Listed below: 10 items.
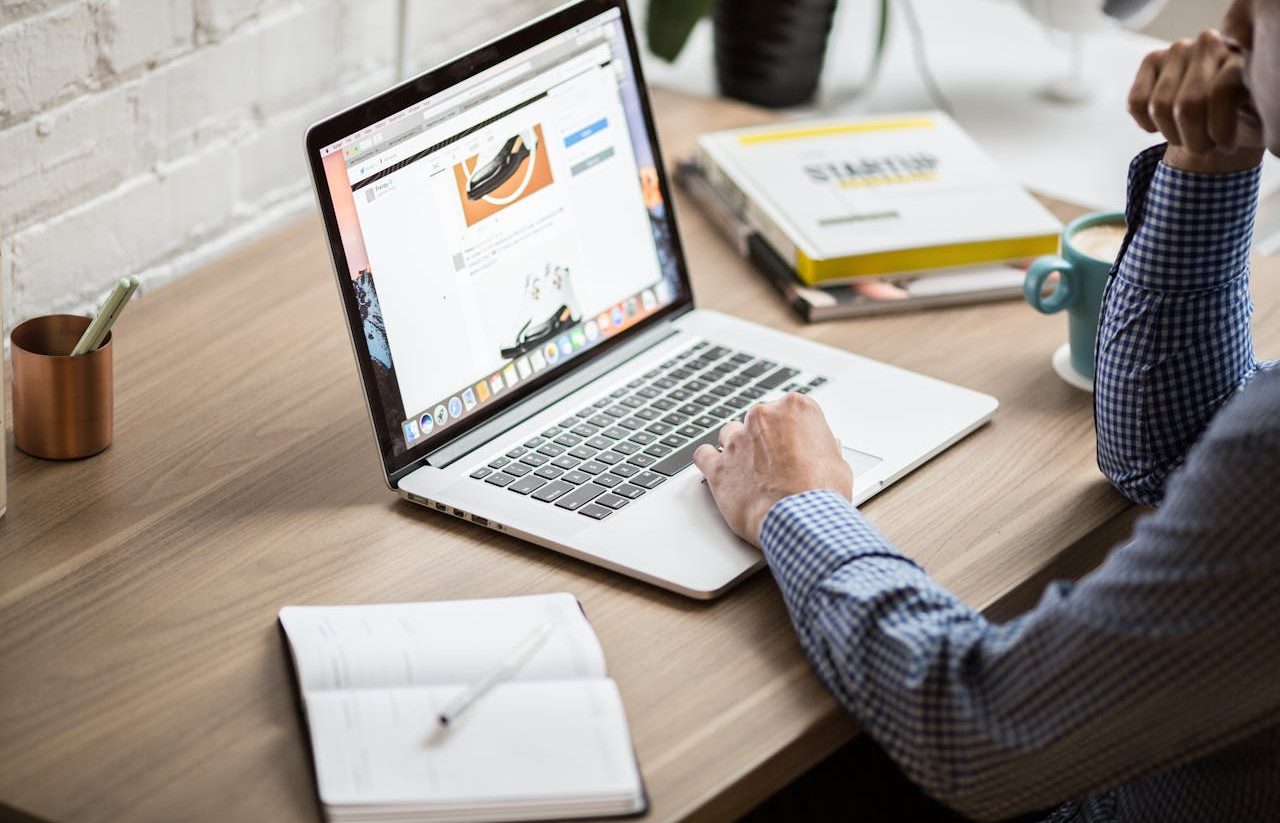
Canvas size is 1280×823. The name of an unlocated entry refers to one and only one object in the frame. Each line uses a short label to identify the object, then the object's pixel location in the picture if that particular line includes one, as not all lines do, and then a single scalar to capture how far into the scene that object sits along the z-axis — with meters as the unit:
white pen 1.77
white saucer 2.15
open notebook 1.73
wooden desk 1.77
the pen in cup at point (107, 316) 1.98
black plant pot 2.83
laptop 1.97
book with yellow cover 2.28
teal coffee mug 2.14
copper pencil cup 2.00
